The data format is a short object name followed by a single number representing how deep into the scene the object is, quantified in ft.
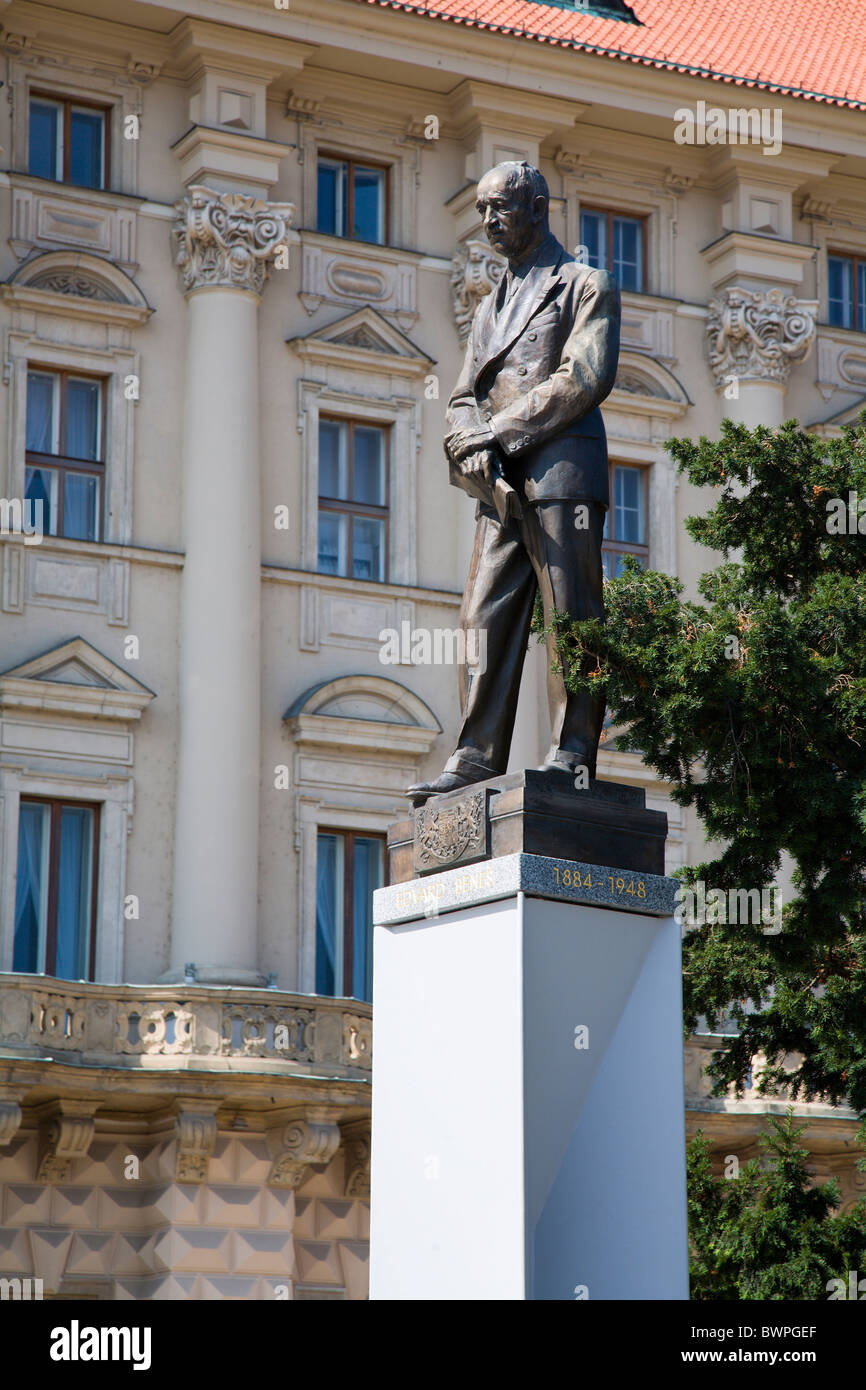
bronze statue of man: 31.89
